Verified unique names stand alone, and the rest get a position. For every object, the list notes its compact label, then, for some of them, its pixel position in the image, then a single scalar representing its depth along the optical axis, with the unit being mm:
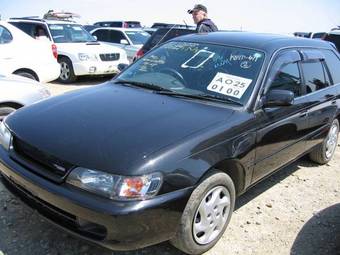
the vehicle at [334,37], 10555
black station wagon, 2604
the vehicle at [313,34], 24127
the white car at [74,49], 10747
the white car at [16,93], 4785
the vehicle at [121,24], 23772
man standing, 6625
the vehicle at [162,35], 9084
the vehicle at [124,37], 13172
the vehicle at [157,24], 28359
